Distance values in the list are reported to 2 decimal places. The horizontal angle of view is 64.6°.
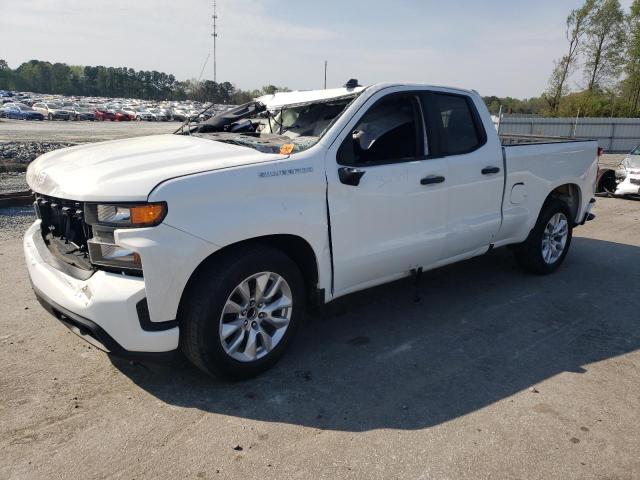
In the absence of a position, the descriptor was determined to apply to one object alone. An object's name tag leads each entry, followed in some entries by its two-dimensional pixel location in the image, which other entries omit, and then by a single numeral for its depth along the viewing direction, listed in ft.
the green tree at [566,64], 109.70
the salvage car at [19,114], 167.84
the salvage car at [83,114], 182.99
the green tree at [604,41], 108.37
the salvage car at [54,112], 179.84
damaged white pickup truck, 9.25
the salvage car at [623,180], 35.78
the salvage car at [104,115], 190.79
